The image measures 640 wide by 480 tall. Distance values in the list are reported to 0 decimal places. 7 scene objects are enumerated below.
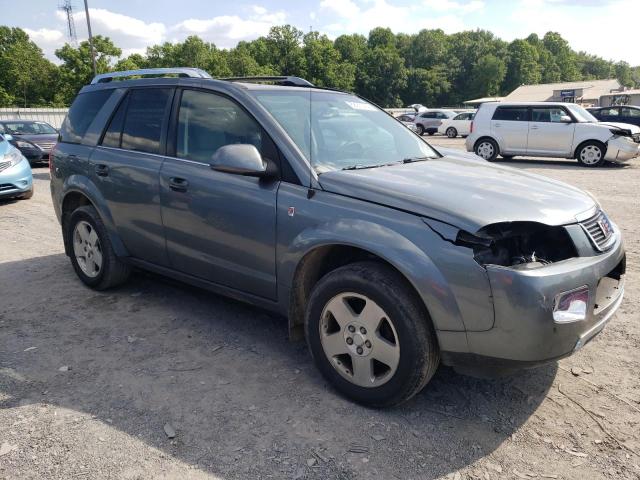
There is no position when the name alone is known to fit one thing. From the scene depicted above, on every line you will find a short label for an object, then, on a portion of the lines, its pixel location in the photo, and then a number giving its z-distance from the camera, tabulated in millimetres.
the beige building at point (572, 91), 68250
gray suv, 2527
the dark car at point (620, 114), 21219
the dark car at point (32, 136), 15102
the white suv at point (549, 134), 13938
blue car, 9062
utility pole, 24797
